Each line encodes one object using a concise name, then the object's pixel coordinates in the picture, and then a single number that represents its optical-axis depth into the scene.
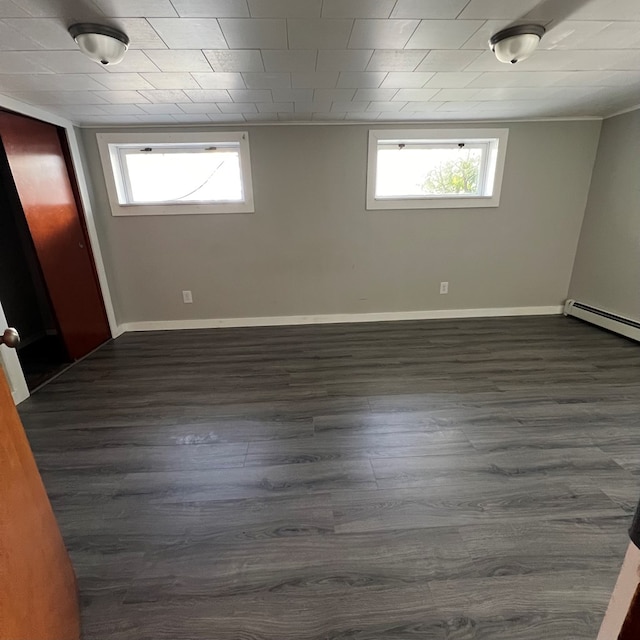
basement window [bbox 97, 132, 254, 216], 3.15
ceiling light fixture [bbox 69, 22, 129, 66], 1.49
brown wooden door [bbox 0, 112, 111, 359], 2.46
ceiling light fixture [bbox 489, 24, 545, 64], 1.58
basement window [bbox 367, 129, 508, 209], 3.29
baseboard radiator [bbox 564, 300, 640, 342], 2.97
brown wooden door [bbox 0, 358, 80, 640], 0.66
